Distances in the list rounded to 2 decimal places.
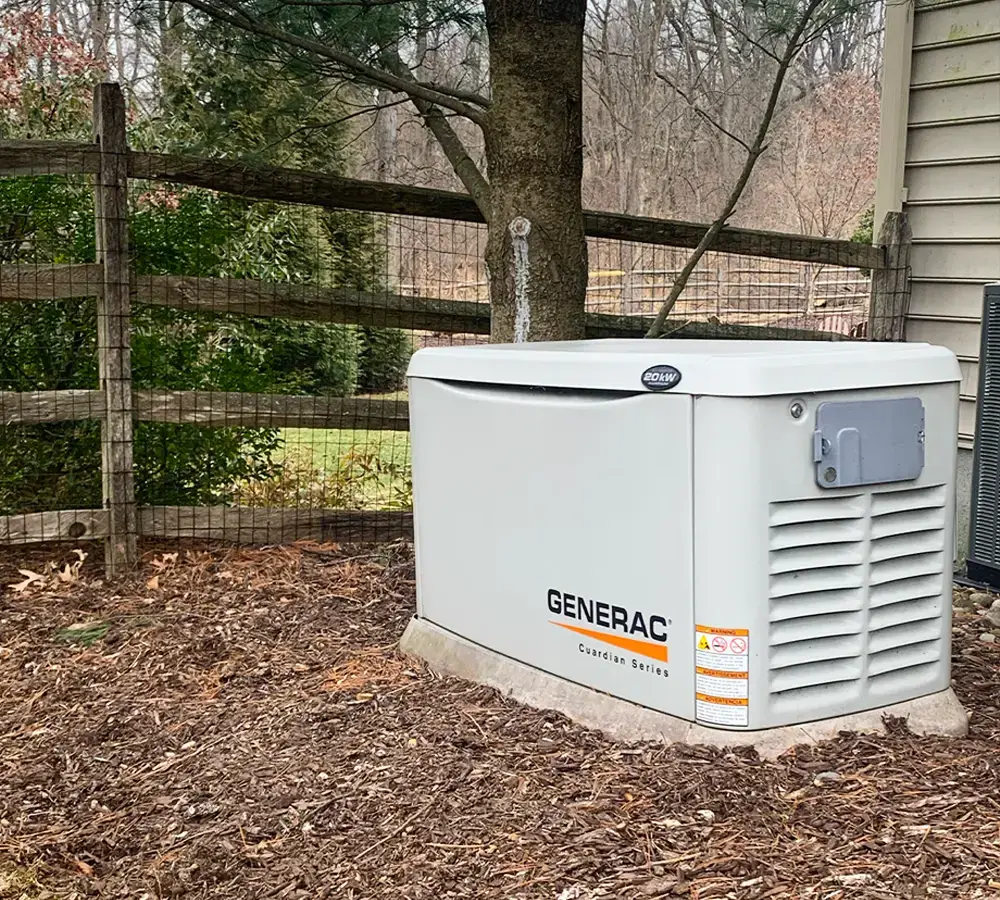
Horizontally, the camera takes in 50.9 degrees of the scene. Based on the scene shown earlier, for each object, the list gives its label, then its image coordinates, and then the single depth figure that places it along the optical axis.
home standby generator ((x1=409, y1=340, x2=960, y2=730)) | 2.45
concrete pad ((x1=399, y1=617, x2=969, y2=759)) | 2.54
